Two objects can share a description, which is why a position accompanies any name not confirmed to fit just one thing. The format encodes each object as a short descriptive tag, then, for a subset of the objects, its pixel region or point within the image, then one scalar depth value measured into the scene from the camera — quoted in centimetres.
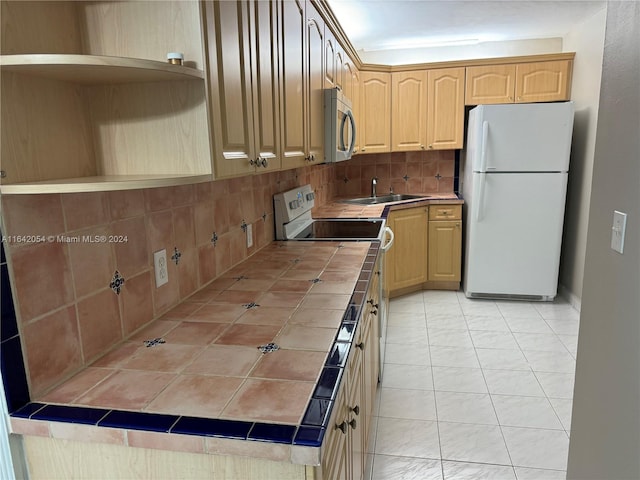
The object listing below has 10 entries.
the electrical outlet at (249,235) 203
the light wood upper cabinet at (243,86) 110
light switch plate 124
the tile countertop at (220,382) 80
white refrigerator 350
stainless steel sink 427
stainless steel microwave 235
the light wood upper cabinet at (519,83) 380
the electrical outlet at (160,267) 130
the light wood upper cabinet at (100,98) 84
